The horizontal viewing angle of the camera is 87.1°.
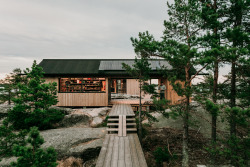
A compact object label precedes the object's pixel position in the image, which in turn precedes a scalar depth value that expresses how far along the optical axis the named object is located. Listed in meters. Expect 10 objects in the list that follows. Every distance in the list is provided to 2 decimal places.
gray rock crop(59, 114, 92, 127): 9.90
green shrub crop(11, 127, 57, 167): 2.69
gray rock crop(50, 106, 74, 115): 10.93
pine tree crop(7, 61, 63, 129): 8.00
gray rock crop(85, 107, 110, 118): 10.88
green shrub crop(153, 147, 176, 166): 5.88
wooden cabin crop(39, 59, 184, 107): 12.95
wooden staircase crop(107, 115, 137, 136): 6.67
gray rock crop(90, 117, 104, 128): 9.86
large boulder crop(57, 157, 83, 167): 5.98
